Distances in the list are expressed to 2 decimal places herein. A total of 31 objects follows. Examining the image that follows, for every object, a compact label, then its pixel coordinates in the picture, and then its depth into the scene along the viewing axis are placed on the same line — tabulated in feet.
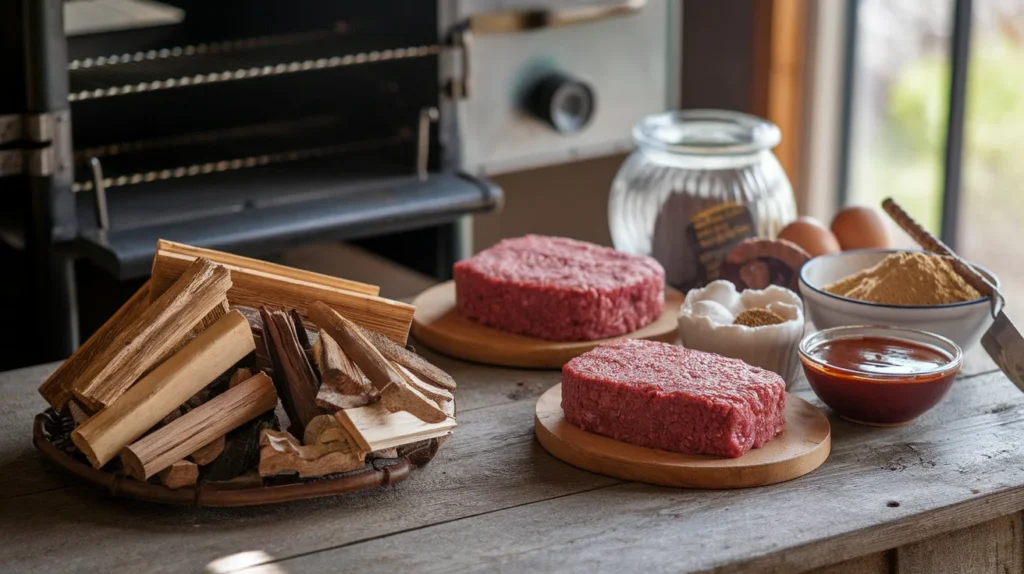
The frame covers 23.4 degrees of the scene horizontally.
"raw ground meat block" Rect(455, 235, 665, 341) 5.90
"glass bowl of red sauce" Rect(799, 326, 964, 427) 5.48
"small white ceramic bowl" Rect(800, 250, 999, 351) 5.72
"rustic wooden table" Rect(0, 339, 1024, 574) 5.06
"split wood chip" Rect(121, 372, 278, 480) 5.18
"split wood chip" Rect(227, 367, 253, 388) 5.33
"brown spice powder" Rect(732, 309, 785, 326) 5.74
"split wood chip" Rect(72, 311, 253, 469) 5.20
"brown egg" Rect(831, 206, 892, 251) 6.36
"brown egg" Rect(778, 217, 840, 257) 6.25
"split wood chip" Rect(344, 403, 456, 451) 5.22
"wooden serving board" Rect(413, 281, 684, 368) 5.88
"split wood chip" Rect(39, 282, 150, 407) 5.42
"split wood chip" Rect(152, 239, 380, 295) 5.55
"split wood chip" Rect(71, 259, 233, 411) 5.26
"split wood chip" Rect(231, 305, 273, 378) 5.39
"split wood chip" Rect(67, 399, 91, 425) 5.37
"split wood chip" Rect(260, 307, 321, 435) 5.31
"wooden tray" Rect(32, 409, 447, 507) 5.17
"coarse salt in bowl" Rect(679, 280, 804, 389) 5.70
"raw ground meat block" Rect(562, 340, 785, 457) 5.30
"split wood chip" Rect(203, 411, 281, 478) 5.22
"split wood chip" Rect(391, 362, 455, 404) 5.41
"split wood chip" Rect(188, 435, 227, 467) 5.23
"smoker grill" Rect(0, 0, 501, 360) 6.30
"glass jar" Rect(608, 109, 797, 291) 6.35
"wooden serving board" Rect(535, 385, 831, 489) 5.29
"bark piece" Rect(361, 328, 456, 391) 5.46
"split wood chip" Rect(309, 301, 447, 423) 5.26
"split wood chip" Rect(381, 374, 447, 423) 5.26
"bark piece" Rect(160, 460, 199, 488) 5.18
